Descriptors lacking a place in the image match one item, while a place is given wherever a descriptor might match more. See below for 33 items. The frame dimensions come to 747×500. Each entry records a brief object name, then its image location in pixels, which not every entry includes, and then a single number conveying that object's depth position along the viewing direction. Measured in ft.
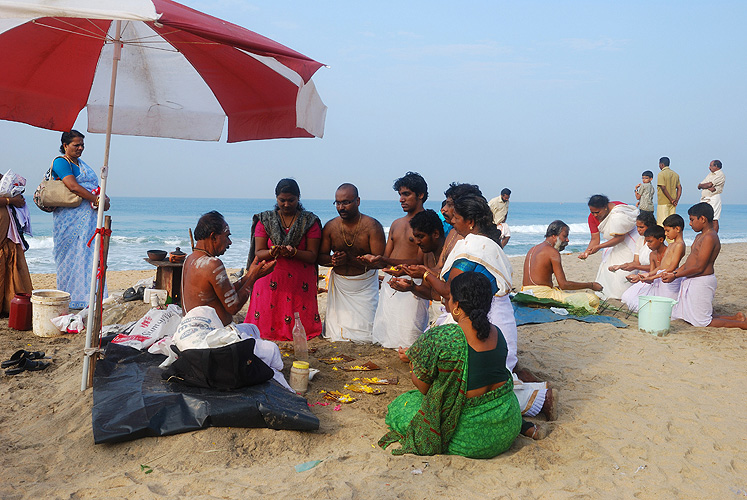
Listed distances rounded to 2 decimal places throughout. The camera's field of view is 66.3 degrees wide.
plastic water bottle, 18.43
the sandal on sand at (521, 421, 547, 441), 13.26
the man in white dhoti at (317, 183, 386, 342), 20.95
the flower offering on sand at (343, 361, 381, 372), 17.94
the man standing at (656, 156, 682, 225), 45.85
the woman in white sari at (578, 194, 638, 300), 31.89
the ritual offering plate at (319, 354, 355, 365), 18.84
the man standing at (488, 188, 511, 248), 50.02
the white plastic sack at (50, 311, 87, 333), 21.76
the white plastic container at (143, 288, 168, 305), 23.72
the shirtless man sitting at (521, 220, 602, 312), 26.40
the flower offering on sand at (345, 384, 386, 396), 15.99
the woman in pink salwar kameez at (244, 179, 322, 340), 20.67
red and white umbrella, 13.19
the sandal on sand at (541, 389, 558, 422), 14.47
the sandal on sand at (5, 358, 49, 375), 17.67
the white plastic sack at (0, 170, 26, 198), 23.72
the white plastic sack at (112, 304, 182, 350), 17.22
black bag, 13.12
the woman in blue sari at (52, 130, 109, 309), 24.97
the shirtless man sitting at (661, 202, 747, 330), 25.09
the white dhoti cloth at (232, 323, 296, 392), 15.43
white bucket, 21.75
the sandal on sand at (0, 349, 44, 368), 17.79
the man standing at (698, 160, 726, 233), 45.98
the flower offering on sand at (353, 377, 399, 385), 16.79
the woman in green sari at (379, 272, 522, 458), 11.73
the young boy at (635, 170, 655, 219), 48.96
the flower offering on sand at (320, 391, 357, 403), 15.29
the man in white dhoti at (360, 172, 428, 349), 19.85
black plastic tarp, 12.13
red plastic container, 22.54
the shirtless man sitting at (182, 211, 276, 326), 14.92
